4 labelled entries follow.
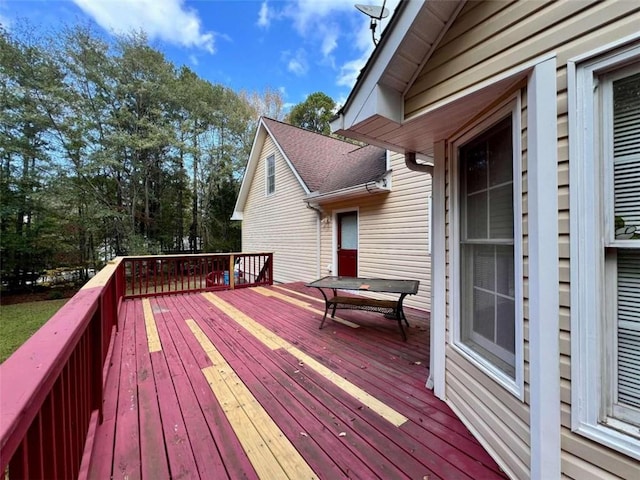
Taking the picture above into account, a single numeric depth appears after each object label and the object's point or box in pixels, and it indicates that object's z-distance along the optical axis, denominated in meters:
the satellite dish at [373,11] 2.58
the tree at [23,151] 10.07
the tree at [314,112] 18.86
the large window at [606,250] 1.22
